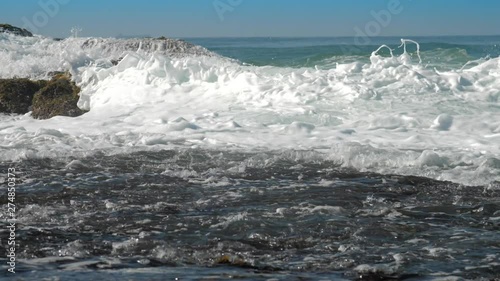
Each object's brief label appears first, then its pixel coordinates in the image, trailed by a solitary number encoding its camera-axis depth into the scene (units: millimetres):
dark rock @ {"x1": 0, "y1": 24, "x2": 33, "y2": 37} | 22219
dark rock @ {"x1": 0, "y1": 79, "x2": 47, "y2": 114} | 13594
